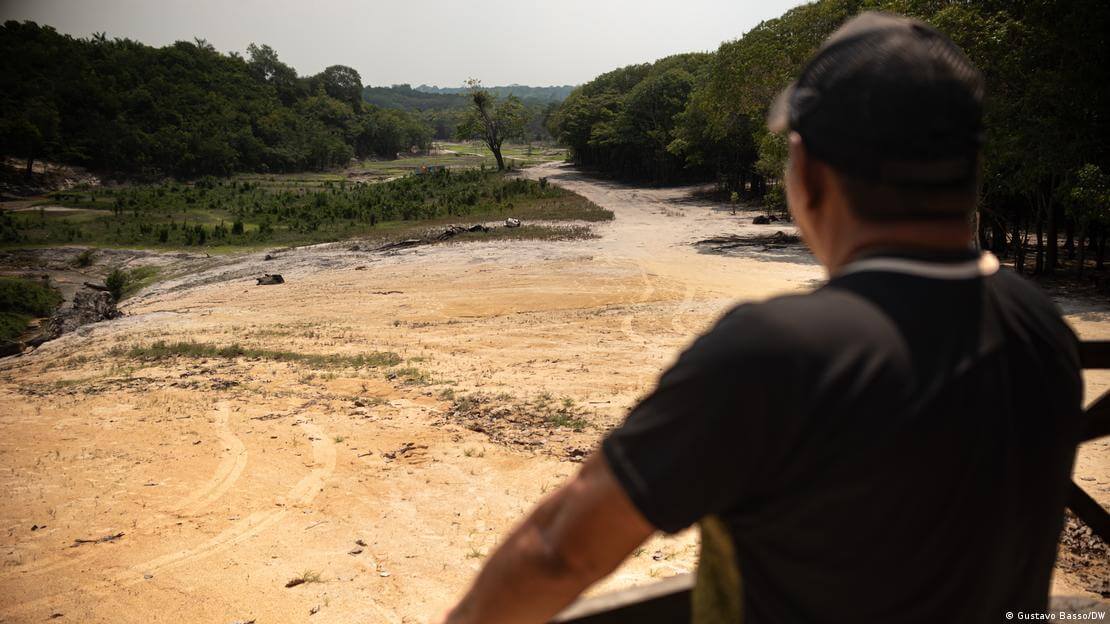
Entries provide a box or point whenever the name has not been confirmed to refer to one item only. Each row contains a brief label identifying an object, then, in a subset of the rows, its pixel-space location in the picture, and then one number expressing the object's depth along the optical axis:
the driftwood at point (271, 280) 18.73
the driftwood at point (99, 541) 4.67
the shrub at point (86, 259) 25.83
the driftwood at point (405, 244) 23.09
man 0.78
